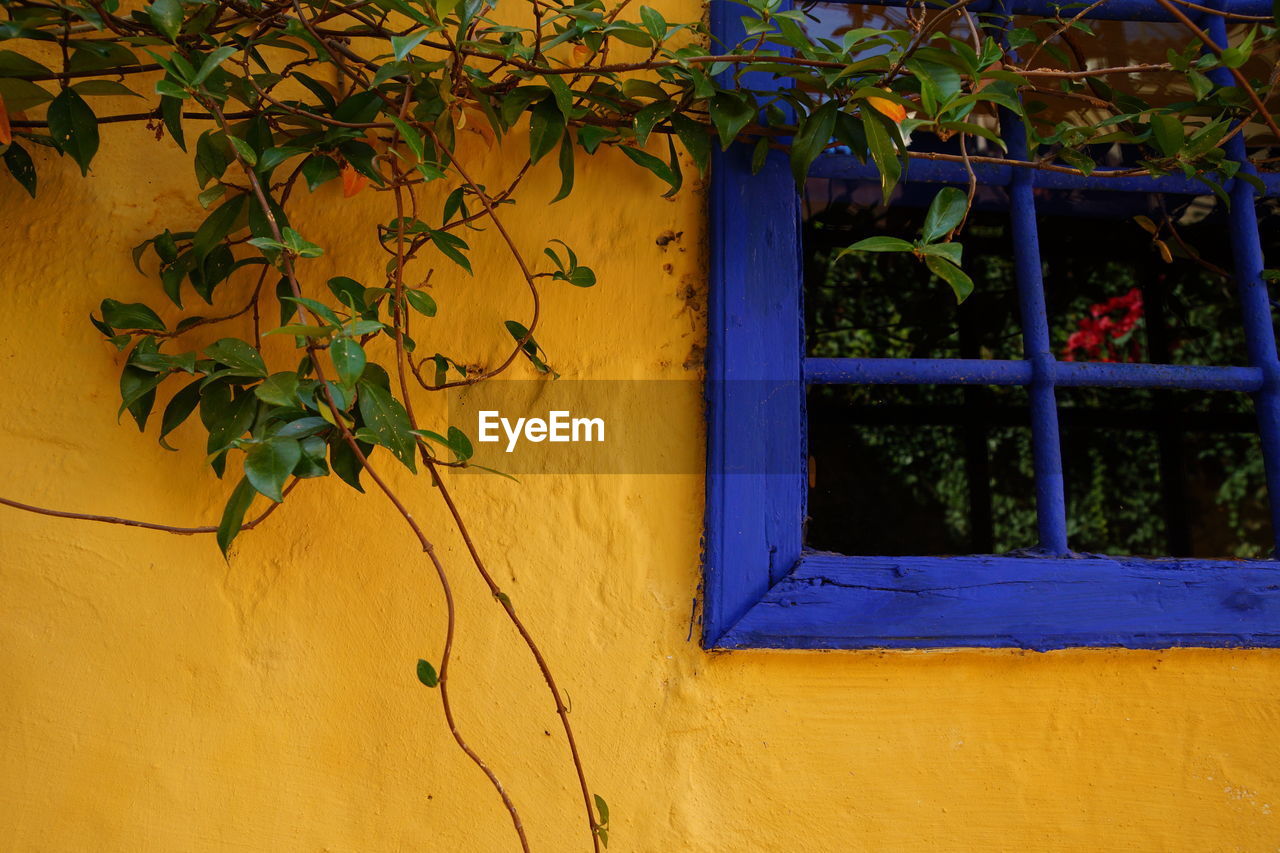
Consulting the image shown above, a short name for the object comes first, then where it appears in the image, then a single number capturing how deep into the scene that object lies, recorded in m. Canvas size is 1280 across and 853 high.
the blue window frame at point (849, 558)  1.09
